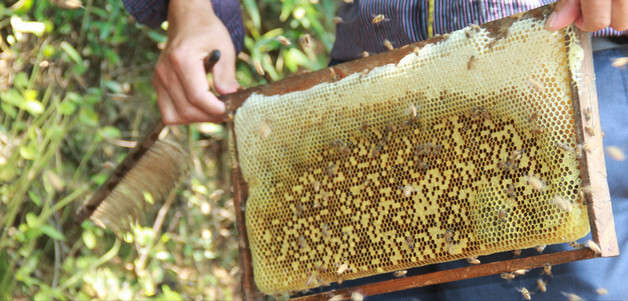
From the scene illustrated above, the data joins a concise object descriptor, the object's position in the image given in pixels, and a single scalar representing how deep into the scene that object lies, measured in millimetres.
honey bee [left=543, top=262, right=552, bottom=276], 1046
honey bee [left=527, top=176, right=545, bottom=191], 1042
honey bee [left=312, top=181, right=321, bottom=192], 1151
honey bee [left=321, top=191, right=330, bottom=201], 1149
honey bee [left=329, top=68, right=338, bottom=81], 1160
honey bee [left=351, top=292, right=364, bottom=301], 1135
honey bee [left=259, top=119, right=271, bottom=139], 1187
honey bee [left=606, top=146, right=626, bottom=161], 1093
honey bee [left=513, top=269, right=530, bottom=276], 1073
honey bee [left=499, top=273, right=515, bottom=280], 1092
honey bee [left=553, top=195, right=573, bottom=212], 1023
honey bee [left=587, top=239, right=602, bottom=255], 1007
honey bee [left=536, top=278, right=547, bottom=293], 1089
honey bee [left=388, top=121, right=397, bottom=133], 1121
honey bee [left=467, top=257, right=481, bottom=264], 1088
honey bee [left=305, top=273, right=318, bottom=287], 1150
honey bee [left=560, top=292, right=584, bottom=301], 1091
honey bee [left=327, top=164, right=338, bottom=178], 1150
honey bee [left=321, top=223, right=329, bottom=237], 1144
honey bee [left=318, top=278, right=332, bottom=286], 1145
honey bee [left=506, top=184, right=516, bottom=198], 1060
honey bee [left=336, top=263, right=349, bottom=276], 1134
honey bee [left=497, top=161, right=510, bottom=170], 1062
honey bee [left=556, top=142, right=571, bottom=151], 1028
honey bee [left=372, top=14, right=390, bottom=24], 1168
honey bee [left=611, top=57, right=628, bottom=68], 1094
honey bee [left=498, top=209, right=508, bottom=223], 1058
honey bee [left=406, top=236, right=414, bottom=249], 1104
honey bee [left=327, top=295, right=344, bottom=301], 1155
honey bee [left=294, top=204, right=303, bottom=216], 1164
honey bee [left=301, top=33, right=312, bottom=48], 1277
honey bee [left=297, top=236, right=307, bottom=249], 1159
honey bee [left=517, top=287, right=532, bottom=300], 1095
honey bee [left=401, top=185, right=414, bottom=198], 1102
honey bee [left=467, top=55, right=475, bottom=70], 1080
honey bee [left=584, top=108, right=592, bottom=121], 1024
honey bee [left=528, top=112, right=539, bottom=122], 1046
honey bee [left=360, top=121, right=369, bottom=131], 1137
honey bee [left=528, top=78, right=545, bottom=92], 1049
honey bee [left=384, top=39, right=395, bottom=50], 1163
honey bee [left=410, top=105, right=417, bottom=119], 1098
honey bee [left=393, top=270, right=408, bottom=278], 1121
